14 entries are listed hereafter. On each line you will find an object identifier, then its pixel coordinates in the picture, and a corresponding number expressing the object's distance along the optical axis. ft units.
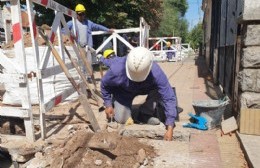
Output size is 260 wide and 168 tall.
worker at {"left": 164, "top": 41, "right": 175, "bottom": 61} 71.08
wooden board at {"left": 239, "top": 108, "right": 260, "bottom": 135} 14.06
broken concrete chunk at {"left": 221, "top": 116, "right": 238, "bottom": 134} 14.71
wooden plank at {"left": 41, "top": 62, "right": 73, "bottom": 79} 14.20
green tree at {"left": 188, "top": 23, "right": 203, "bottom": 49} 174.00
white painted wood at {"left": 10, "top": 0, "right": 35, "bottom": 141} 12.20
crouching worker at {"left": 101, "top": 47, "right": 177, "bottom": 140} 13.17
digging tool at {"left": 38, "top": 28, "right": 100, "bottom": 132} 14.44
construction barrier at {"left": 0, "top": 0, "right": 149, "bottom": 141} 12.48
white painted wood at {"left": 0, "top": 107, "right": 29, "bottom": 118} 12.97
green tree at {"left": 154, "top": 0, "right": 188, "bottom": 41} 187.42
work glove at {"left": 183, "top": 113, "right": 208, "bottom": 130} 15.54
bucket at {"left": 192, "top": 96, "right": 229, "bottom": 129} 15.52
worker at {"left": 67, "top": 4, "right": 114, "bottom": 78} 23.77
